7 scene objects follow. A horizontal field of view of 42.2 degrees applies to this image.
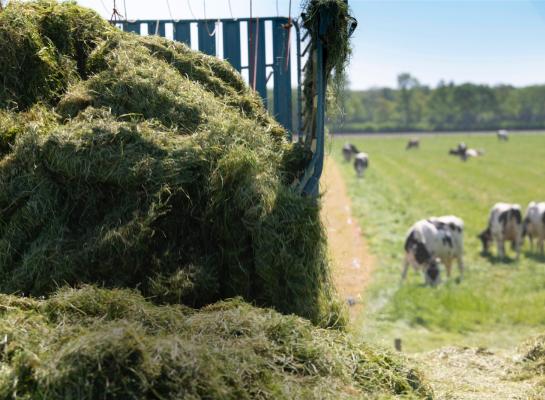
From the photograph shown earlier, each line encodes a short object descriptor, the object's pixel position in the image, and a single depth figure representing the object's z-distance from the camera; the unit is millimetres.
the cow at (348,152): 49375
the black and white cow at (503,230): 19656
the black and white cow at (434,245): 16172
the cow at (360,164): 39344
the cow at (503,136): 74688
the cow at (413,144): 62856
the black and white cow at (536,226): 20156
